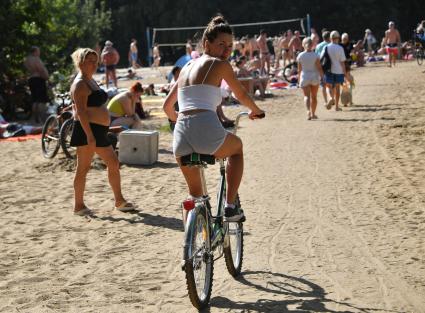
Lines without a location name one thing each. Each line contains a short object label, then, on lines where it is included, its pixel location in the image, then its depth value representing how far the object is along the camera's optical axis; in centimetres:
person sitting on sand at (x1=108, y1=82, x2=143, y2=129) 1265
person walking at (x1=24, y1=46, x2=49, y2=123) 1880
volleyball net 4775
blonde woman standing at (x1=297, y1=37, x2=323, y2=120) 1630
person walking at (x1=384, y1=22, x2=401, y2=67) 3134
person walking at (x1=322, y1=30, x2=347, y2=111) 1736
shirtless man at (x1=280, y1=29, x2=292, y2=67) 3154
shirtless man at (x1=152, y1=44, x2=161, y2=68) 3639
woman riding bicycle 541
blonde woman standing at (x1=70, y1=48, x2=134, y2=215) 838
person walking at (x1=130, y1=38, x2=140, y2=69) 3809
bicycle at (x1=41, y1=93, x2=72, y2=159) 1289
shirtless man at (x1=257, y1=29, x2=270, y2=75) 2940
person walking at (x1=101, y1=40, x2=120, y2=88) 2630
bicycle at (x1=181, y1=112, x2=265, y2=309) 512
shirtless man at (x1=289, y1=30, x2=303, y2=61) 3086
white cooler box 1176
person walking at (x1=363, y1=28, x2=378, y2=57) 3962
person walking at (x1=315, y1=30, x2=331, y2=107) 1833
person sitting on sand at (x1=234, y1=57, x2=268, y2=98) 2145
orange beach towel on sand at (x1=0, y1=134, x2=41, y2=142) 1591
